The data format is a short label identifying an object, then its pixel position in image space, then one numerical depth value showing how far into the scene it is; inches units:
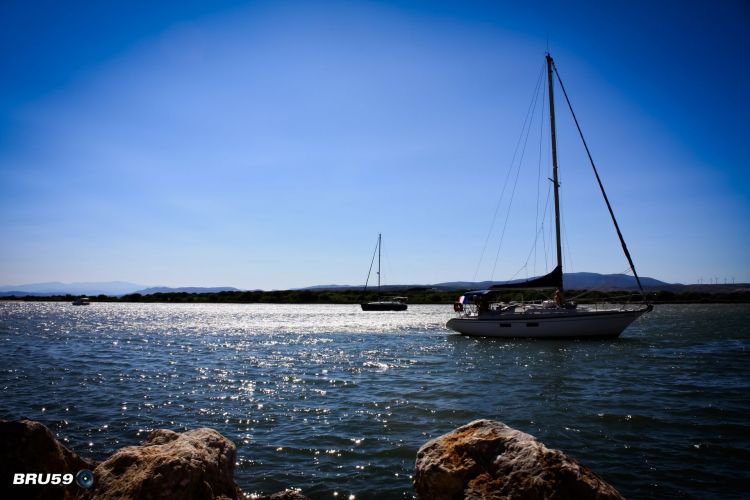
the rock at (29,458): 227.0
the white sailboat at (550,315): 1275.8
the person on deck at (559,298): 1349.7
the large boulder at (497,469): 197.6
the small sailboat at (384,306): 3494.6
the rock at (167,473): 198.2
